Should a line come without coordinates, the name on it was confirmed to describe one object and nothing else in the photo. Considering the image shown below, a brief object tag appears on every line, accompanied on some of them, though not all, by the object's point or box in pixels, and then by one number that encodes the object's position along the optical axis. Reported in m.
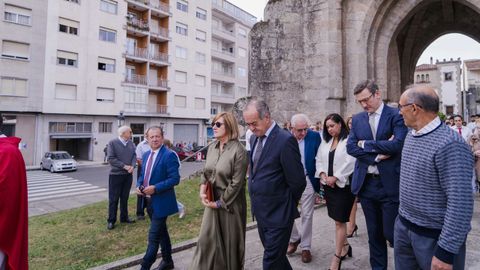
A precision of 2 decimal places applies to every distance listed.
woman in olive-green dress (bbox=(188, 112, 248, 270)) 3.05
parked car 22.33
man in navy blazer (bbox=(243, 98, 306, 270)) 2.94
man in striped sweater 1.87
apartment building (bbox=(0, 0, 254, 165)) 25.39
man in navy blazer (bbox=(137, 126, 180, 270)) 3.72
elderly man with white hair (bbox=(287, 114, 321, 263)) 4.24
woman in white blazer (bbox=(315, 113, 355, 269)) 3.60
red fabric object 2.38
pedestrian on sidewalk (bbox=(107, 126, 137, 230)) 6.26
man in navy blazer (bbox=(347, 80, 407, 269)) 3.02
